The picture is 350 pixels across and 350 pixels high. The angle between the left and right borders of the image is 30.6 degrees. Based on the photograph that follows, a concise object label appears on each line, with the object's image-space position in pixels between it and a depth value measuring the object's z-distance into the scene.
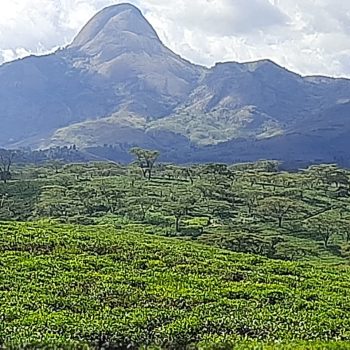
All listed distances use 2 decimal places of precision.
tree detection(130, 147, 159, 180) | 188.00
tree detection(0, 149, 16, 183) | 180.10
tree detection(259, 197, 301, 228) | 129.75
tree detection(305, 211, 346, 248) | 115.94
